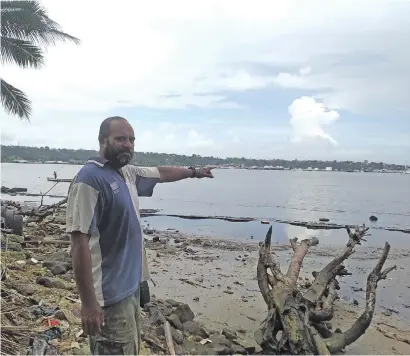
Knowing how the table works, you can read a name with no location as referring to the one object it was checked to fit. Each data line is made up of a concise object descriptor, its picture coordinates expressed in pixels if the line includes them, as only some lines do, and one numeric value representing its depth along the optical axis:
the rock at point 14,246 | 10.42
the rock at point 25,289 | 6.73
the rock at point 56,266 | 9.22
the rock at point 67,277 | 8.91
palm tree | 16.52
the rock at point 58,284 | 7.78
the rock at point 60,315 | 5.90
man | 3.08
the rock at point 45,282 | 7.76
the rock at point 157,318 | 7.31
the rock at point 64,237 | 13.91
